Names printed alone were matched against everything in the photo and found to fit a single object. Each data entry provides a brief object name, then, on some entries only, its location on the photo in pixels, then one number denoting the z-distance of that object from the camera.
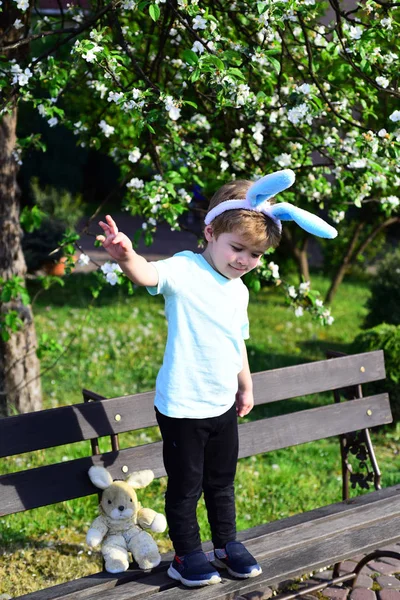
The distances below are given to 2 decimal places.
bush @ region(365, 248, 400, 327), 7.48
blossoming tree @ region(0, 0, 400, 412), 3.41
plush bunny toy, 2.85
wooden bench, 2.74
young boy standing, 2.64
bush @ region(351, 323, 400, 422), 5.88
